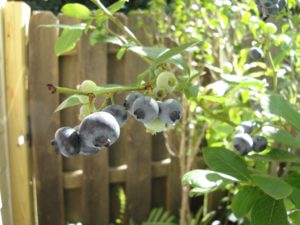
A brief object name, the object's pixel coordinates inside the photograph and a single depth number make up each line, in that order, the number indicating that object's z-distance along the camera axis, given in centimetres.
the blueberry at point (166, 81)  19
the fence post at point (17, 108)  53
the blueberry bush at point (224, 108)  17
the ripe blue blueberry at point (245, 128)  32
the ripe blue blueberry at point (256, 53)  33
